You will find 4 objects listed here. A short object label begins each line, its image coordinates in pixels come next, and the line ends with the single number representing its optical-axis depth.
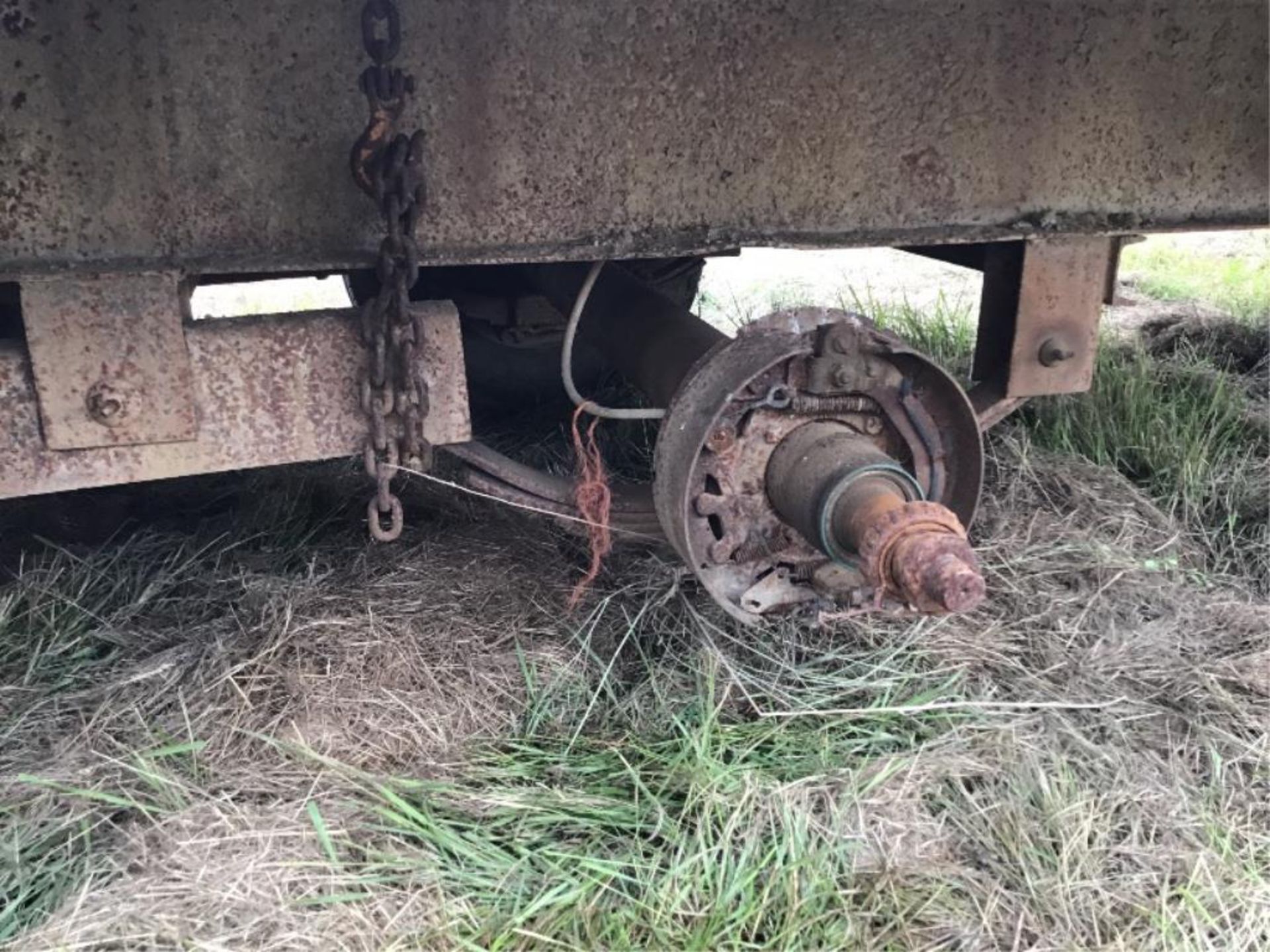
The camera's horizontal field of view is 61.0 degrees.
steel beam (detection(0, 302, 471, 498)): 1.71
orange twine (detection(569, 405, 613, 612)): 2.09
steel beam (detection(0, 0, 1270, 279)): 1.61
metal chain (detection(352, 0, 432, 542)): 1.59
